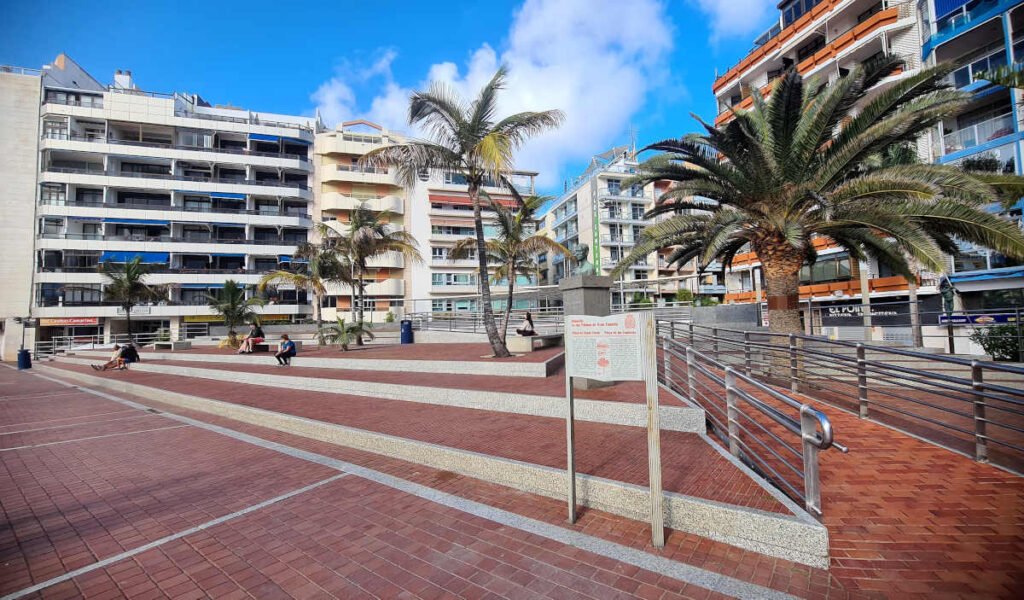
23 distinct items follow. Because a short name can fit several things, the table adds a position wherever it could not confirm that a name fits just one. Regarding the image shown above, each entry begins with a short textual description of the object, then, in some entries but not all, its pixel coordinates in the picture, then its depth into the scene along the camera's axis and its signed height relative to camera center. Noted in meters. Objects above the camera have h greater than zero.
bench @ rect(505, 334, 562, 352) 13.75 -0.86
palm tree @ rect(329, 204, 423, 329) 22.30 +4.31
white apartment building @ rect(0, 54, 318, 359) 35.94 +11.53
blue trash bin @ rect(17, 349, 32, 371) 24.92 -1.99
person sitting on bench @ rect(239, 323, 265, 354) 19.66 -0.85
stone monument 8.06 +0.42
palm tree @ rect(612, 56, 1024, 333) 7.88 +2.70
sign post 3.26 -0.35
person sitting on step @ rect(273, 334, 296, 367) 14.97 -1.10
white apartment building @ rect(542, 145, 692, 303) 48.88 +11.94
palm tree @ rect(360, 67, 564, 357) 12.13 +5.27
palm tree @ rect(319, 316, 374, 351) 18.45 -0.55
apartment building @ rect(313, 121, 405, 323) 43.09 +12.97
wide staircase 2.90 -1.67
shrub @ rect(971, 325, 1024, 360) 11.23 -0.94
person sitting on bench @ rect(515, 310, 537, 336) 15.98 -0.44
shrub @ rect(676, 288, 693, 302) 34.09 +1.63
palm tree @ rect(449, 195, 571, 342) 18.92 +3.61
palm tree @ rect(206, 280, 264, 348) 24.62 +1.12
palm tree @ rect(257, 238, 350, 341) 23.98 +2.90
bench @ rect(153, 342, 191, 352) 24.06 -1.30
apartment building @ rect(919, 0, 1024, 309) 19.44 +10.11
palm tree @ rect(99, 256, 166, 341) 28.28 +2.81
